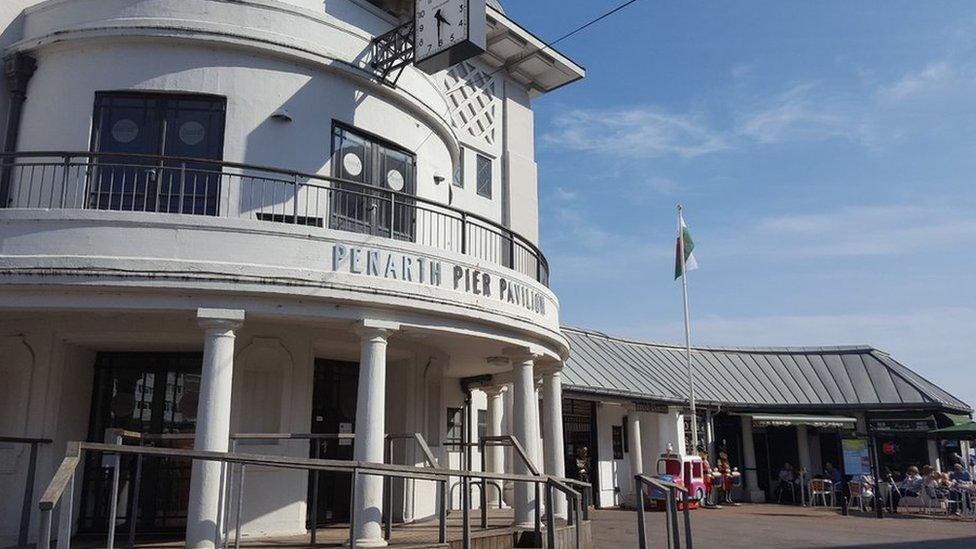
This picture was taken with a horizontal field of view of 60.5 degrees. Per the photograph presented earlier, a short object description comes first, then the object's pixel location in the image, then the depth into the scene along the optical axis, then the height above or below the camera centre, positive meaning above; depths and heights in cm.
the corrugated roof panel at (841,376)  2722 +273
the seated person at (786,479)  2641 -67
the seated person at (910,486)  2309 -78
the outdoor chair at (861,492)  2316 -95
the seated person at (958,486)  2170 -75
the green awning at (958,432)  2323 +68
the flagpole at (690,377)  2350 +232
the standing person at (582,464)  2147 -14
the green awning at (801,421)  2589 +111
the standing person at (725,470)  2452 -34
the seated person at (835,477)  2611 -60
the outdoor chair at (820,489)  2510 -92
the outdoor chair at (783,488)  2677 -95
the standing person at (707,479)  2316 -56
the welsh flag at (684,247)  2598 +643
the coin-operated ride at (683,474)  2136 -40
